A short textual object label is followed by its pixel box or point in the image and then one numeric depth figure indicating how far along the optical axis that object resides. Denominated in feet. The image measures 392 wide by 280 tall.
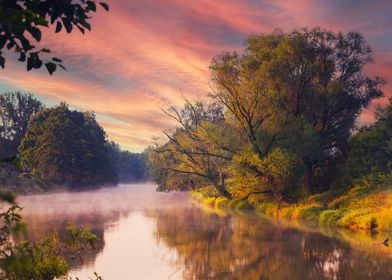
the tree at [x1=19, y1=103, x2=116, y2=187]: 327.26
